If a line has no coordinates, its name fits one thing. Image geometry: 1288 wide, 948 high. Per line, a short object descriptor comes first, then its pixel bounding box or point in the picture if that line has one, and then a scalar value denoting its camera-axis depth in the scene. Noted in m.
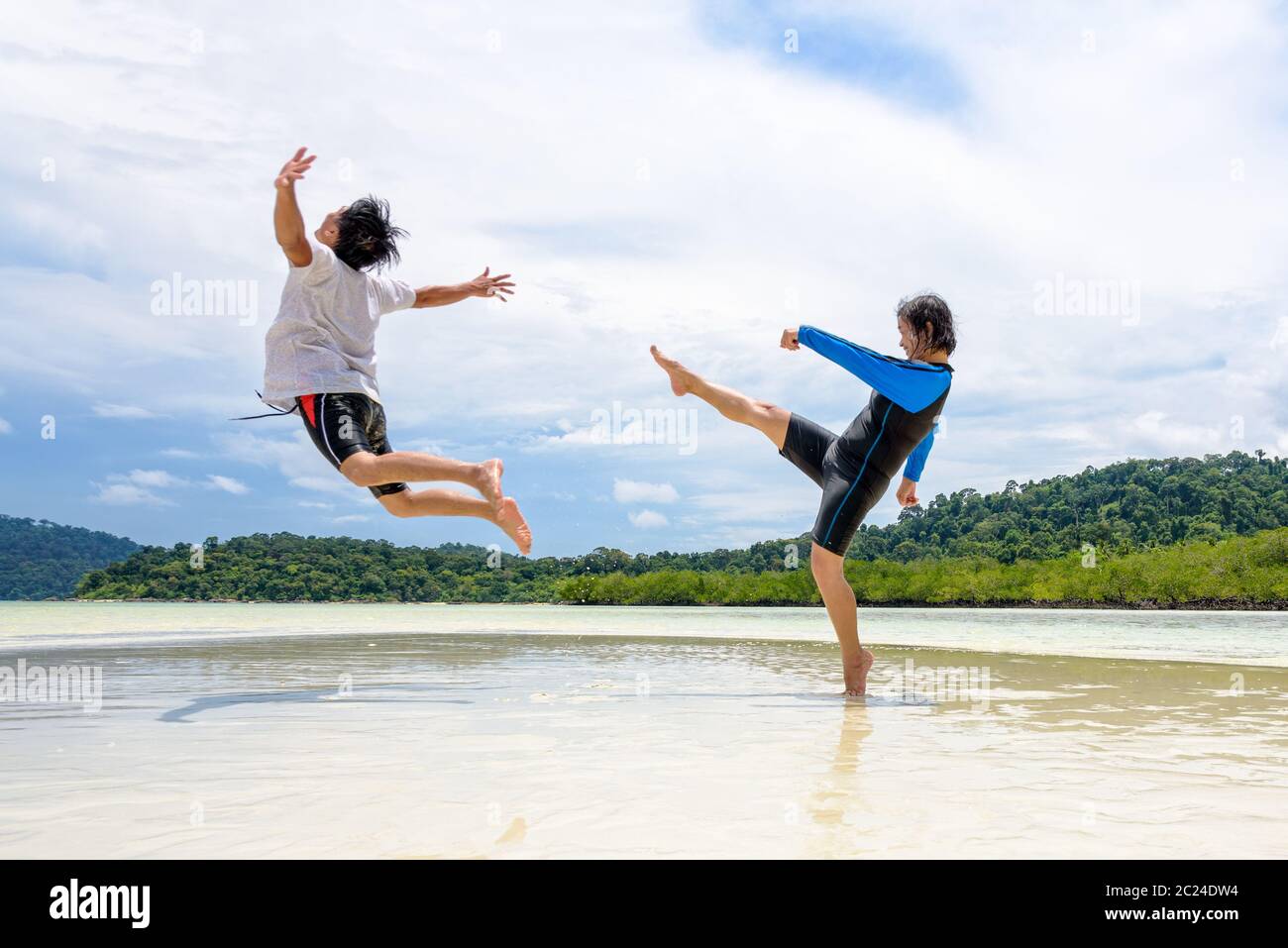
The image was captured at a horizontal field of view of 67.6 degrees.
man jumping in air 4.56
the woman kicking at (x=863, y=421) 5.20
